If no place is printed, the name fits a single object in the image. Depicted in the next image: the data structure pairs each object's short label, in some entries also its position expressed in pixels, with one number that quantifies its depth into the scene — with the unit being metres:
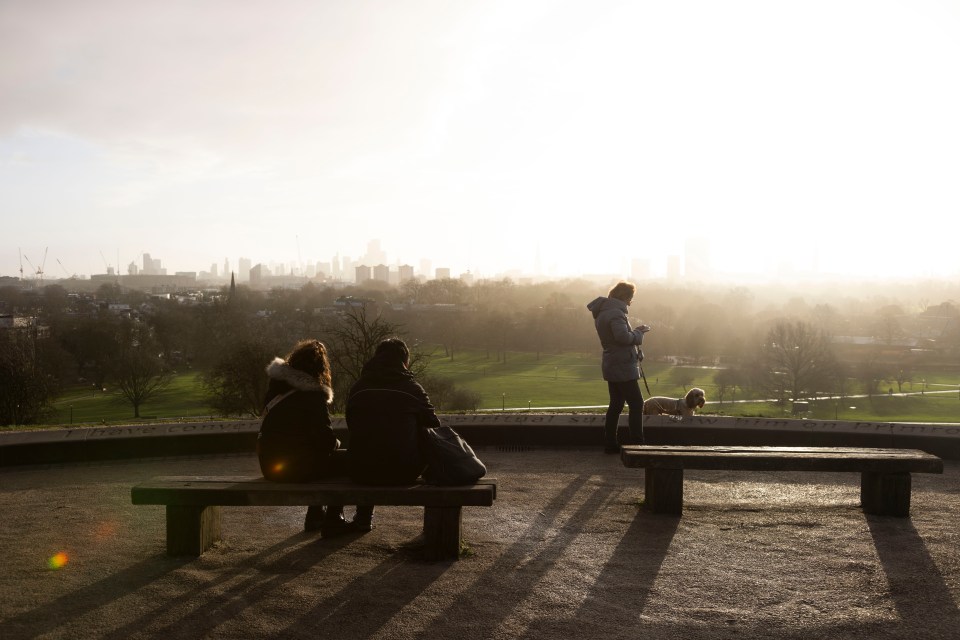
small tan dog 10.13
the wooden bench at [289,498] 5.15
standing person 8.71
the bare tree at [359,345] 24.80
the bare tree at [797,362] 54.69
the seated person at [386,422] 5.33
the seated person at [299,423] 5.46
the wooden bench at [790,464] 6.30
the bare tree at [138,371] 46.34
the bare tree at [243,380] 32.56
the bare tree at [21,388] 29.89
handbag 5.38
